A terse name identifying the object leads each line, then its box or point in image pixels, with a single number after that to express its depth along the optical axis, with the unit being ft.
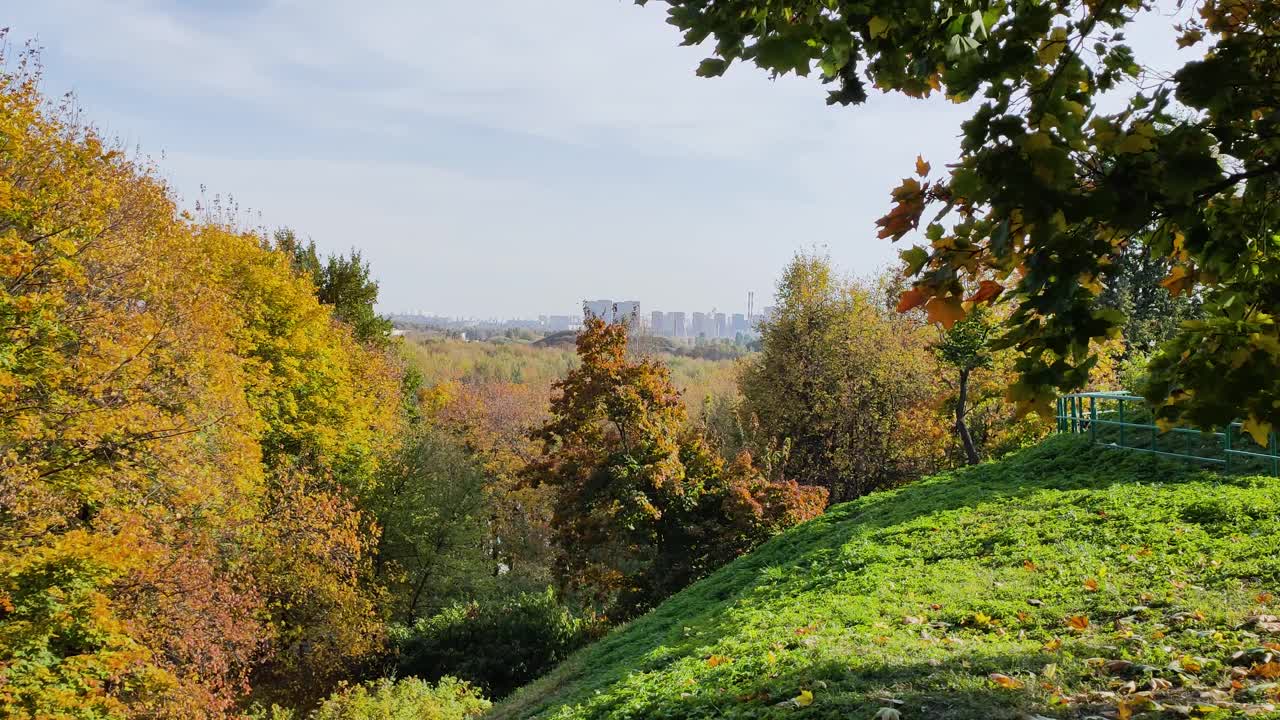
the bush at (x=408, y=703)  48.67
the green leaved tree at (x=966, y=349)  67.77
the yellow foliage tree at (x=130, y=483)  38.24
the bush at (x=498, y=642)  65.57
